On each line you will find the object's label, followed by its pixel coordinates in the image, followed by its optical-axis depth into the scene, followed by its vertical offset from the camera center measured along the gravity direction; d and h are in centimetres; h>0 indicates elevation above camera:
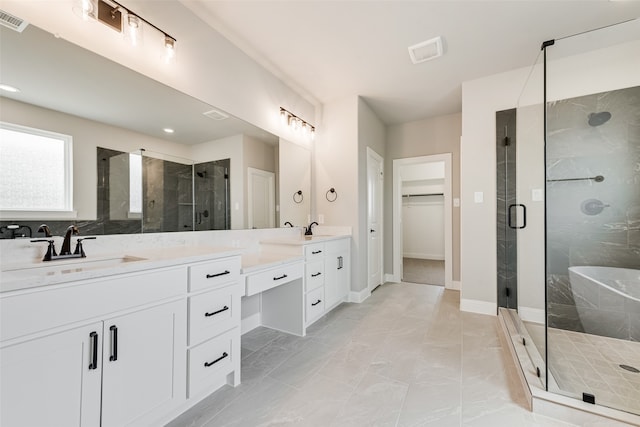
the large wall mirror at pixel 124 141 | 124 +49
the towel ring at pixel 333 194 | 334 +25
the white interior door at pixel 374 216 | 361 -4
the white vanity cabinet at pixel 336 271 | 276 -69
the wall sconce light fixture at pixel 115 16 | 138 +117
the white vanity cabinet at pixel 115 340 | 86 -54
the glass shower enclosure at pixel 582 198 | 201 +15
